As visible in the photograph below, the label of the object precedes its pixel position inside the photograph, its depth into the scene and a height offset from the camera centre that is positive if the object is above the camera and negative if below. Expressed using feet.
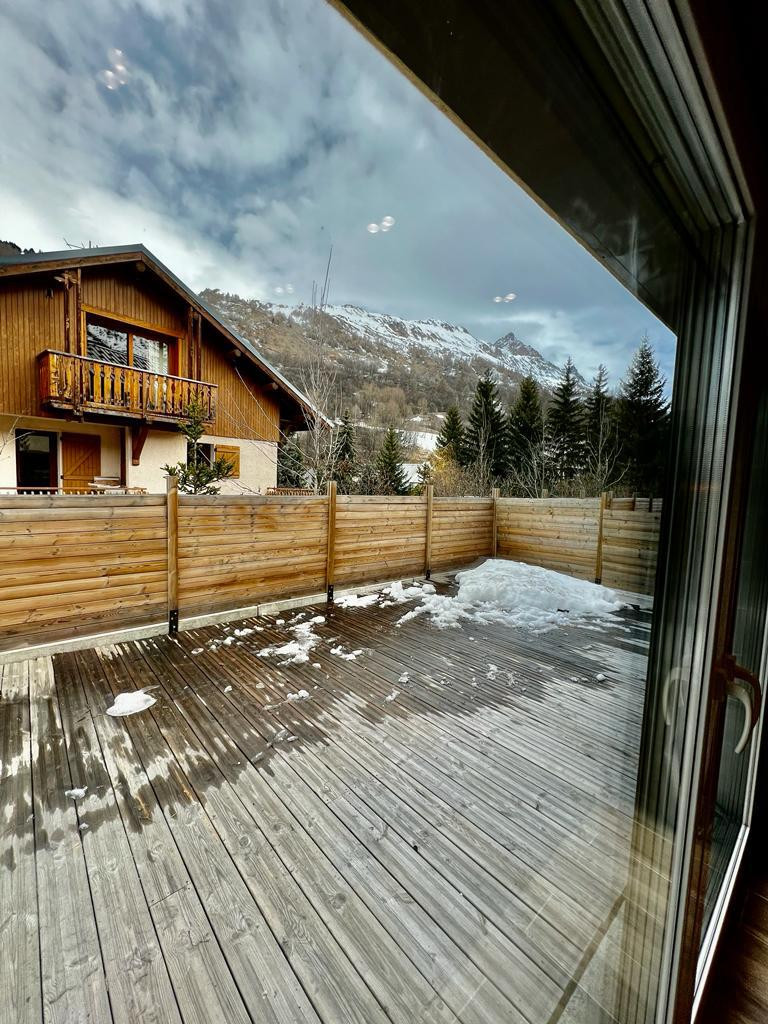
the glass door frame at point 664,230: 1.38 +1.19
